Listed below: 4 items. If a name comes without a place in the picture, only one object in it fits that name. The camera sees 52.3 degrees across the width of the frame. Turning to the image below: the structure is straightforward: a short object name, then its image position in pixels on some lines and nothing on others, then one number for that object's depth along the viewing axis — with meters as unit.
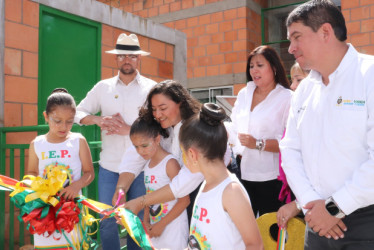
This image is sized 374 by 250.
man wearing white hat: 3.15
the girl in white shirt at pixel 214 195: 1.72
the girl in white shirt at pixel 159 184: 2.33
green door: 4.00
